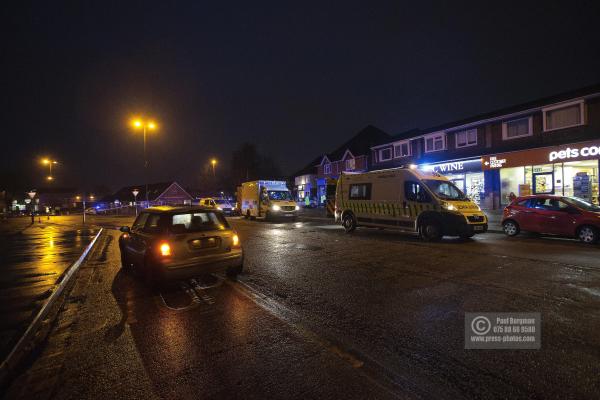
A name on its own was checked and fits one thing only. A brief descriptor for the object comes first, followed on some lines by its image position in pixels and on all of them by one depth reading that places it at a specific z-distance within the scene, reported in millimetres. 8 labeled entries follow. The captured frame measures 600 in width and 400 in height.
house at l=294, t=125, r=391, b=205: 41031
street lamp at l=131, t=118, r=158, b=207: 23250
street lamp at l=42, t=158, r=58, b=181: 32188
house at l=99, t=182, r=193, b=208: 71712
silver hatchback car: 5727
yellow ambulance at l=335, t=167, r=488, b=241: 10781
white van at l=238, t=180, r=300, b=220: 21109
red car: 9938
